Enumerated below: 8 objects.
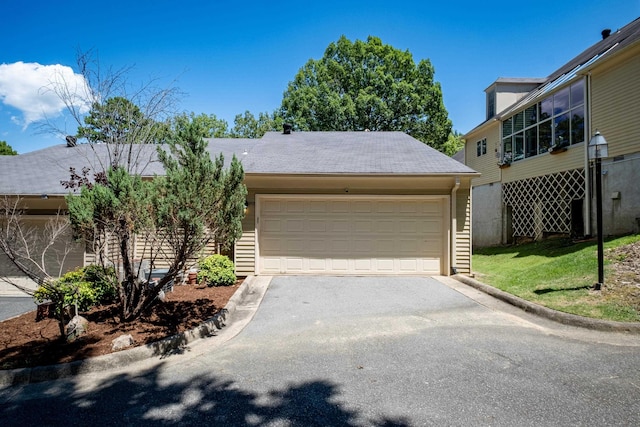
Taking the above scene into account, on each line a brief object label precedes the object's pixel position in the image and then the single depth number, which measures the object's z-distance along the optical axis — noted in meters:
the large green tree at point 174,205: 4.50
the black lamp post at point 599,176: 6.09
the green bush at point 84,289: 4.77
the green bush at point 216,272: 7.79
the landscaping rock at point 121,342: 4.05
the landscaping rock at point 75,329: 4.32
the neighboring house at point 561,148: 9.60
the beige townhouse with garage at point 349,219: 9.25
